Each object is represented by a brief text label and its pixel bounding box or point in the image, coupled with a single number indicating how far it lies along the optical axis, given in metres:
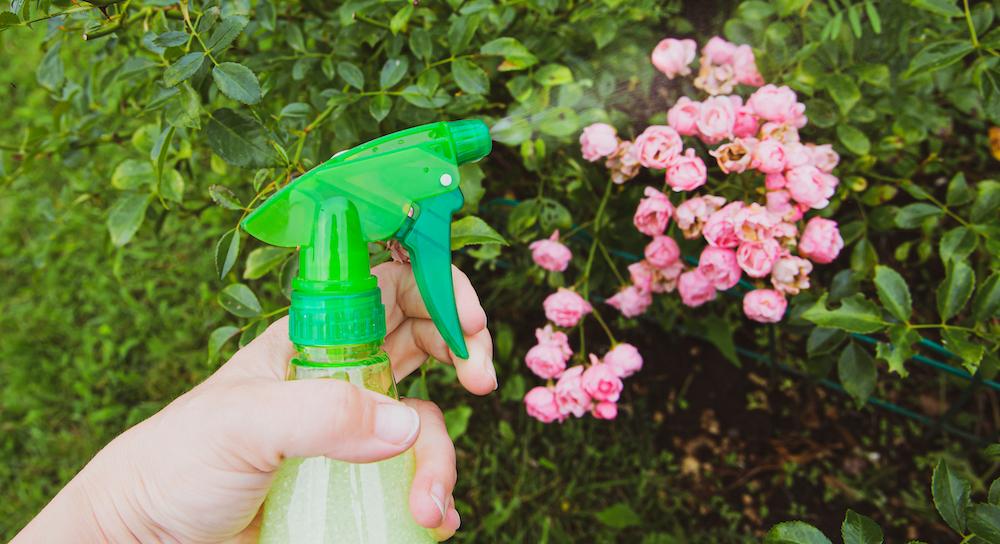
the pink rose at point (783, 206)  0.50
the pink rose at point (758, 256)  0.49
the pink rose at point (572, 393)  0.54
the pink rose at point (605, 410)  0.54
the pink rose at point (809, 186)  0.49
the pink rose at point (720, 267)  0.50
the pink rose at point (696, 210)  0.51
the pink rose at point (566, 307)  0.56
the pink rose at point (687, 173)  0.50
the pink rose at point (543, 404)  0.55
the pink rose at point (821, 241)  0.51
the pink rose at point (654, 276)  0.56
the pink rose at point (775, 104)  0.50
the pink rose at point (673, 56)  0.55
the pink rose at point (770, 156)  0.49
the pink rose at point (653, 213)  0.52
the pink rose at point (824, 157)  0.52
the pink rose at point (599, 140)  0.53
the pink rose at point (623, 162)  0.53
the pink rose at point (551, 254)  0.57
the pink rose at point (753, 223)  0.49
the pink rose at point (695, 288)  0.53
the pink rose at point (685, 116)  0.51
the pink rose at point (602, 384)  0.54
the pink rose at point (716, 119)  0.50
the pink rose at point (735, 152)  0.50
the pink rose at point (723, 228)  0.49
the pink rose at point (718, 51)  0.55
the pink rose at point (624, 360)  0.55
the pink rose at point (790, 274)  0.50
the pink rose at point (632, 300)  0.58
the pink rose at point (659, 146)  0.50
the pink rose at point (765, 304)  0.51
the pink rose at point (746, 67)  0.54
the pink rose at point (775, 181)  0.50
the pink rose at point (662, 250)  0.54
